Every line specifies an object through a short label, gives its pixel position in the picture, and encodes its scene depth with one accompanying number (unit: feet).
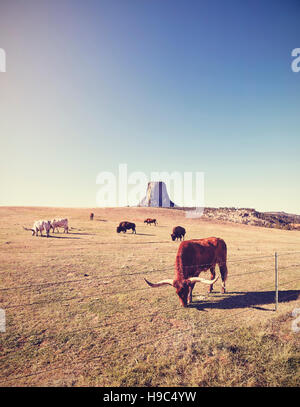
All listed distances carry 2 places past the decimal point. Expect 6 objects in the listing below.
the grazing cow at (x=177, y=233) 80.84
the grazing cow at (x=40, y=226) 77.97
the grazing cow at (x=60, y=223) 85.30
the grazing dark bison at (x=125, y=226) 94.99
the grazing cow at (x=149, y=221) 130.11
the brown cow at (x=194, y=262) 24.44
